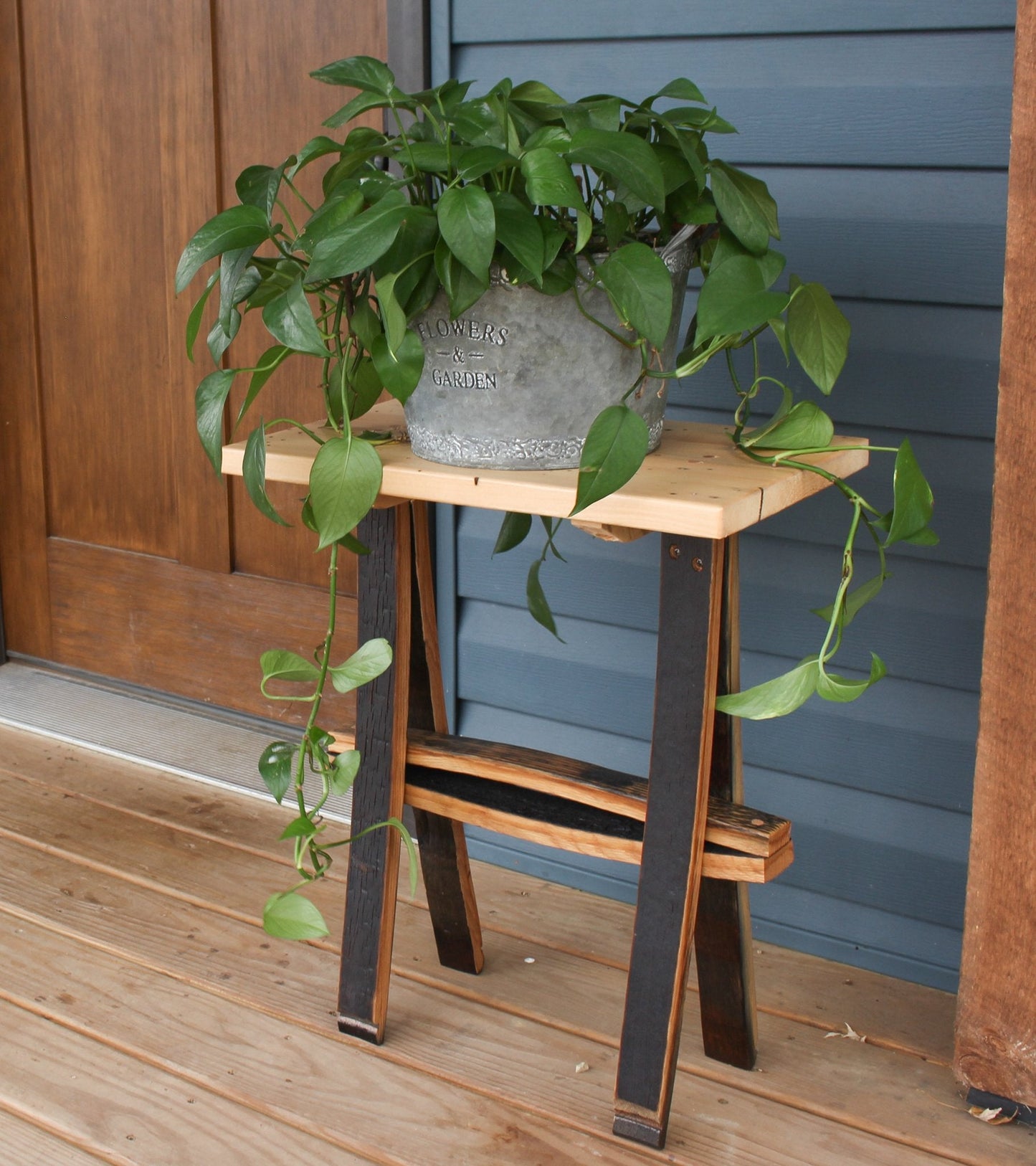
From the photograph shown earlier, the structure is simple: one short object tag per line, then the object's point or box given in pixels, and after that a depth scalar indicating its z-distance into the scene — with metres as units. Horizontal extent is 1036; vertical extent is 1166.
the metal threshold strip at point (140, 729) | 2.20
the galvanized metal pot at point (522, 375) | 1.15
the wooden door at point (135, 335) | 2.05
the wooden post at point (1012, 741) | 1.19
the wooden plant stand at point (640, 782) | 1.16
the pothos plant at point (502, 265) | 1.07
